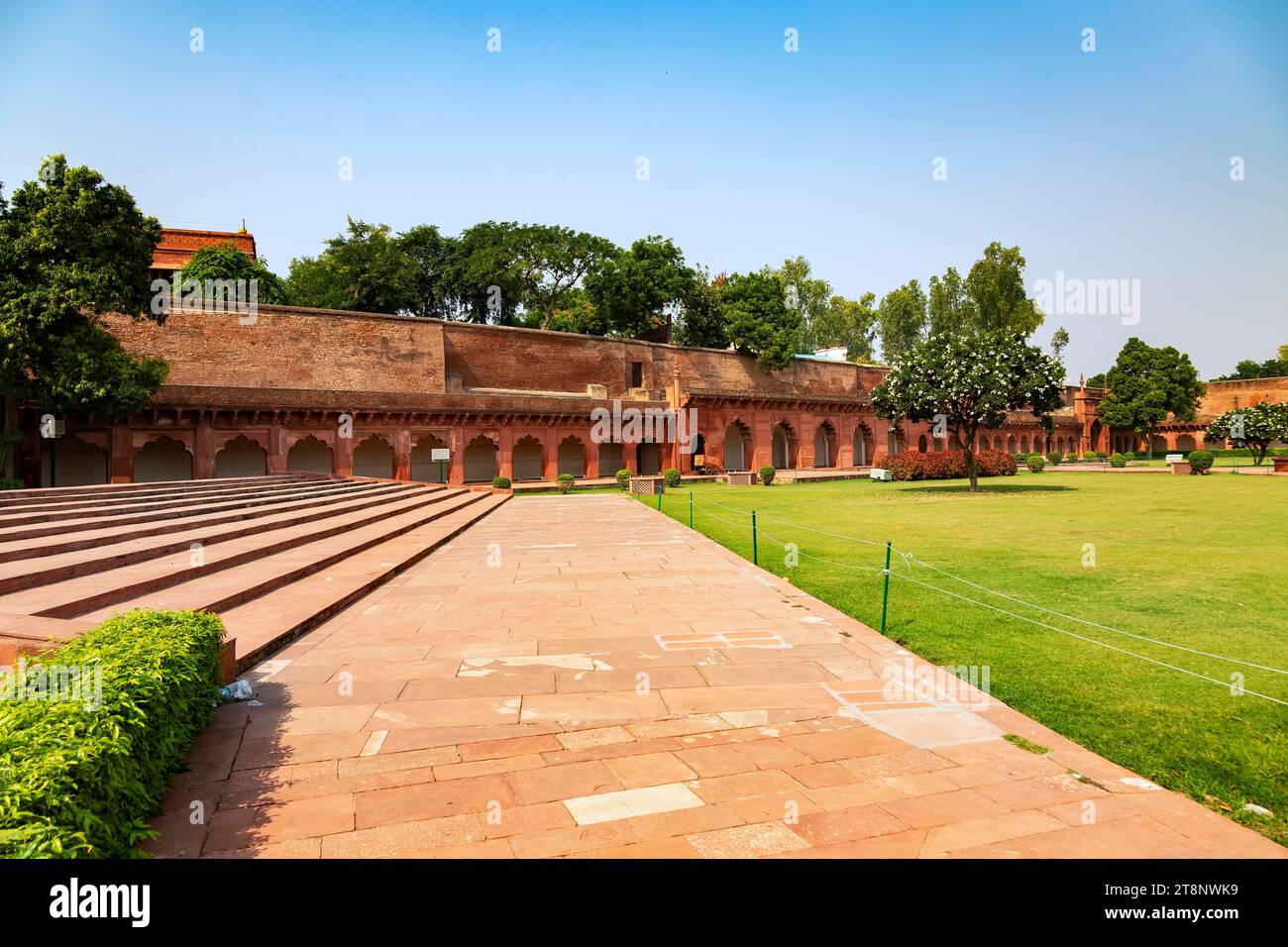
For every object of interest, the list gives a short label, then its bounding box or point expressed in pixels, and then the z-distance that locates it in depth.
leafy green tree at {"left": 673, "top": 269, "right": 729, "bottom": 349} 50.53
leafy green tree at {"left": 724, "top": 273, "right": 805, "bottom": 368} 47.41
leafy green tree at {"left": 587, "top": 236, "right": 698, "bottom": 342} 46.72
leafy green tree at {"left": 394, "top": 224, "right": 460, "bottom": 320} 50.56
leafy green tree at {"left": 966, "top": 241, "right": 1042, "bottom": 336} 56.31
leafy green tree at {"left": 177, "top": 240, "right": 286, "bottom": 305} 39.53
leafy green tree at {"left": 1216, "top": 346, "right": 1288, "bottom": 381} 81.75
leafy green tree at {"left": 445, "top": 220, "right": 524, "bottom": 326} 48.03
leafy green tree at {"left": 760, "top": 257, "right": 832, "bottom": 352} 65.88
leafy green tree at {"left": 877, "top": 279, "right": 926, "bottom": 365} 62.97
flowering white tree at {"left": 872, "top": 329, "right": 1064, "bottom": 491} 25.86
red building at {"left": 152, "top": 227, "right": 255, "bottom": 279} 45.97
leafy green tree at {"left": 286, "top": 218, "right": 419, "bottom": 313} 44.53
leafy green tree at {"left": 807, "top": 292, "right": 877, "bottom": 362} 68.19
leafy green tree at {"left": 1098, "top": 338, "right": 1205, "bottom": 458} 58.38
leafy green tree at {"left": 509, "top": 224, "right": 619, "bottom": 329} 49.59
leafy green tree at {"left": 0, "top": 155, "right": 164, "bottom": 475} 18.58
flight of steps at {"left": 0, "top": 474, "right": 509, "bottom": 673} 6.41
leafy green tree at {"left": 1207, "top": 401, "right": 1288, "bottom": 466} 37.81
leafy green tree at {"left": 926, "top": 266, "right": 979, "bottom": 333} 59.62
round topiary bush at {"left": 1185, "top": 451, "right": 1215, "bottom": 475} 37.60
